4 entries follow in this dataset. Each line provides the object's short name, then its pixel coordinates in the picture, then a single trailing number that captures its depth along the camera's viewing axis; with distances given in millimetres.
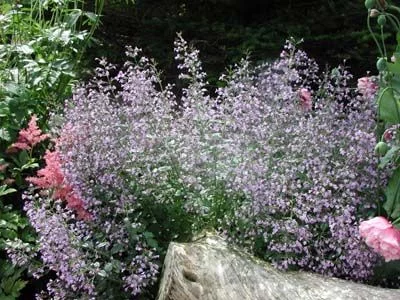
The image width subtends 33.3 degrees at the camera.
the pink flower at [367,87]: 2521
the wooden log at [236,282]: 1920
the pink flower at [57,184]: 2494
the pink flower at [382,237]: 1982
